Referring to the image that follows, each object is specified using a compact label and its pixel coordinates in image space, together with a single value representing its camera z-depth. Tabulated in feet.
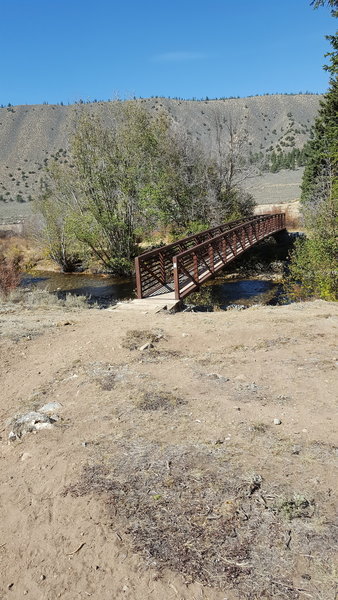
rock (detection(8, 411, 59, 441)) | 14.82
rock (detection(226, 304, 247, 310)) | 42.02
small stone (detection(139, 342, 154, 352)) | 23.44
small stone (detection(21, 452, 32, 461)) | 13.36
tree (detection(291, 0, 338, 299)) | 43.47
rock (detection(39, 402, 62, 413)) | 16.55
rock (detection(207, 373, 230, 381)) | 18.51
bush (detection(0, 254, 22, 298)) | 52.85
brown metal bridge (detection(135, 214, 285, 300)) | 39.54
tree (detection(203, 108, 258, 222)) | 76.28
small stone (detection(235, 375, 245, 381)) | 18.38
